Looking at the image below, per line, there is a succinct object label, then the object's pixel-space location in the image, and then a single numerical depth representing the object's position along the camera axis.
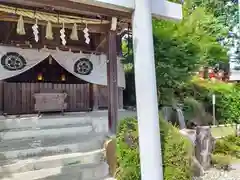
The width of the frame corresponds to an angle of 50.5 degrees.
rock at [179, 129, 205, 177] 4.71
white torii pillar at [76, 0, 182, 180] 3.38
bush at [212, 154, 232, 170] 5.71
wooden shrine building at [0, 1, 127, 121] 5.67
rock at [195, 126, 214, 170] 5.50
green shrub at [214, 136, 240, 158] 6.81
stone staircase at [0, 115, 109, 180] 4.55
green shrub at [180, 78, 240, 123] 10.95
